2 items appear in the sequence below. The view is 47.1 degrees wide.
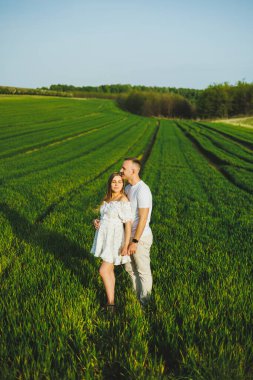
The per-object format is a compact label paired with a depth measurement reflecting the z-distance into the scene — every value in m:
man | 3.91
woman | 3.85
